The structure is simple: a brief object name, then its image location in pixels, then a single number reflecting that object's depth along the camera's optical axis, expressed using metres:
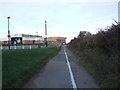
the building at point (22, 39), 52.73
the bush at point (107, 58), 4.43
